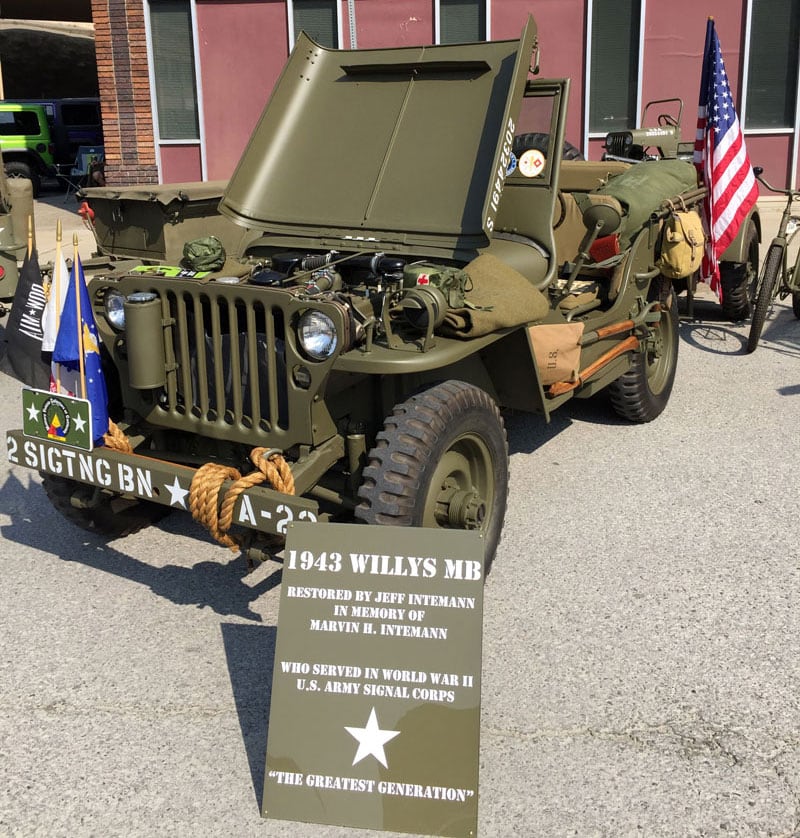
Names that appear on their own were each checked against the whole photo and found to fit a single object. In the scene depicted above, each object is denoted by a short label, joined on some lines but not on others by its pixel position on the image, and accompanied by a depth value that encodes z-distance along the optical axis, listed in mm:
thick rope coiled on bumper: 3332
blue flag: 3635
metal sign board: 2664
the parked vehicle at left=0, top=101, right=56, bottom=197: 22094
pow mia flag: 3982
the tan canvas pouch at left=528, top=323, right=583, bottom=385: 4332
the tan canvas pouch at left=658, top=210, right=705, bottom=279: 5875
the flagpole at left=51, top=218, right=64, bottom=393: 3654
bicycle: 7441
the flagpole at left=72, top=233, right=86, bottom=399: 3585
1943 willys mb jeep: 3457
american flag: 6980
